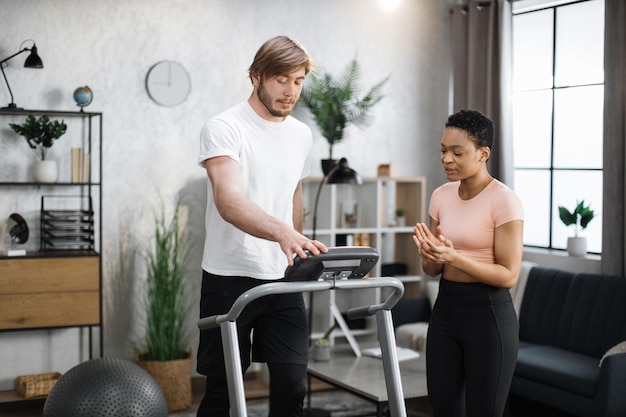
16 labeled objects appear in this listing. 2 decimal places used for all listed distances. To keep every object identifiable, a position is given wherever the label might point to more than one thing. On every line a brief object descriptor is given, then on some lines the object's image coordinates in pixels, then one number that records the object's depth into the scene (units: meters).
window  5.43
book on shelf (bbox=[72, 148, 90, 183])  5.05
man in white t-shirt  2.74
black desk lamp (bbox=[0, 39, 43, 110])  4.87
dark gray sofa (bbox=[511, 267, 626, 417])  4.11
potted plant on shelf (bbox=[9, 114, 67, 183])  4.90
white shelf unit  5.68
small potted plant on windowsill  5.20
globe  5.01
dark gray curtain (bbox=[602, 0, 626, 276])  4.85
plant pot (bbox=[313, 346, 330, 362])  4.85
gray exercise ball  3.25
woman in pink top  2.81
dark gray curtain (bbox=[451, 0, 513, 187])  5.63
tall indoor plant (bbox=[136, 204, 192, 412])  5.05
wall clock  5.36
